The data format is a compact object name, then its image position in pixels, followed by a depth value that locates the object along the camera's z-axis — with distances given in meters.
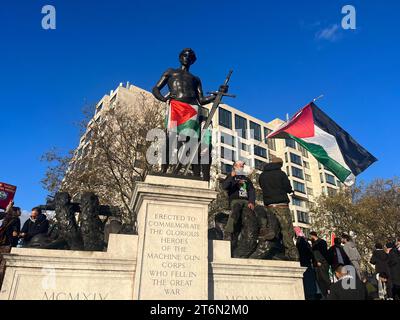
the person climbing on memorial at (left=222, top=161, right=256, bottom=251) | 7.36
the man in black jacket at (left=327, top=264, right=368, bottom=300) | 5.77
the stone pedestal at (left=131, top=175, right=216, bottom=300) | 5.57
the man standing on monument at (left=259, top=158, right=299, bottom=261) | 7.81
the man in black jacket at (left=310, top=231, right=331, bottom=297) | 8.16
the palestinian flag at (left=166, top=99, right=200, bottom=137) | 7.82
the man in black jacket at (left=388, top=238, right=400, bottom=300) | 9.12
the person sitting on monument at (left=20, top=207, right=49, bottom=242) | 7.84
